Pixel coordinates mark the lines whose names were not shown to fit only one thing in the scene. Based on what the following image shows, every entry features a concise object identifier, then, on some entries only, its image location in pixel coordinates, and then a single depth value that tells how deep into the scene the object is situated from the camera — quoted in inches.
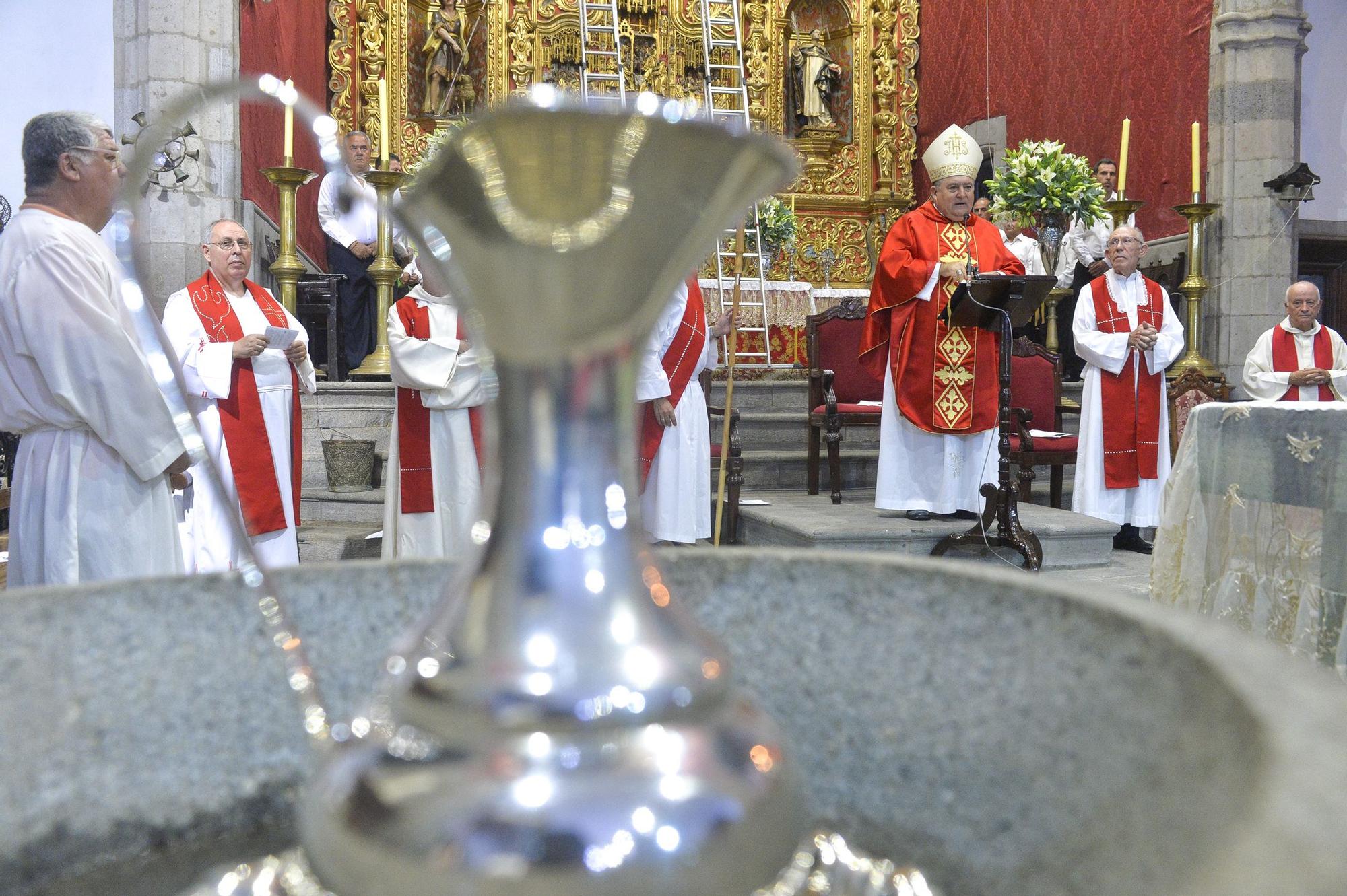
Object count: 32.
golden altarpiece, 372.5
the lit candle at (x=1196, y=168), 238.8
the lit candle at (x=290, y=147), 218.8
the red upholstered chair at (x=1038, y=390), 251.4
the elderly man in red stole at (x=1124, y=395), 227.9
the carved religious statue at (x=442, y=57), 374.3
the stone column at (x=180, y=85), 233.9
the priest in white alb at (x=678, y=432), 194.1
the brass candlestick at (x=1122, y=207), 251.9
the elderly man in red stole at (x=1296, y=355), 233.1
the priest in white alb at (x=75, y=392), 101.0
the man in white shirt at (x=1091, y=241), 313.4
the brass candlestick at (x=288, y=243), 223.9
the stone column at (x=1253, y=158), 295.1
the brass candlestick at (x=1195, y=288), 245.4
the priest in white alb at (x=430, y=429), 173.5
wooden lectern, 177.6
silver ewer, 11.6
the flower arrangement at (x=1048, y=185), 270.4
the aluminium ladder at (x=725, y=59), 382.3
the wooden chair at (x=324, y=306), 286.2
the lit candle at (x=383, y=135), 221.6
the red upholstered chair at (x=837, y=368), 249.8
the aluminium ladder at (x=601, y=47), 381.7
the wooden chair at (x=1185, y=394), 255.9
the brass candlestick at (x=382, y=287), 249.4
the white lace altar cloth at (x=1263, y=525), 92.4
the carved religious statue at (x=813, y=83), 399.2
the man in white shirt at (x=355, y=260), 301.0
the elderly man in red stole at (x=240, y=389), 160.4
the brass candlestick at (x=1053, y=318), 306.2
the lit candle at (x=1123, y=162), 232.2
